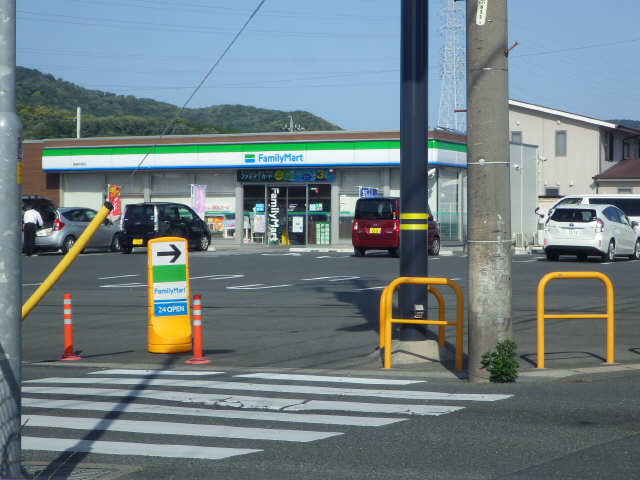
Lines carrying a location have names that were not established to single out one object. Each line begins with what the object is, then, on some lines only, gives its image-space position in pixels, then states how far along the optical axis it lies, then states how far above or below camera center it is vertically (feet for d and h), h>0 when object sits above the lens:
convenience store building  143.43 +8.16
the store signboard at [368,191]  137.80 +5.26
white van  118.52 +2.96
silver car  107.45 -0.48
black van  111.34 +0.44
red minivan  103.40 +0.04
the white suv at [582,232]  91.15 -0.79
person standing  101.35 +0.24
